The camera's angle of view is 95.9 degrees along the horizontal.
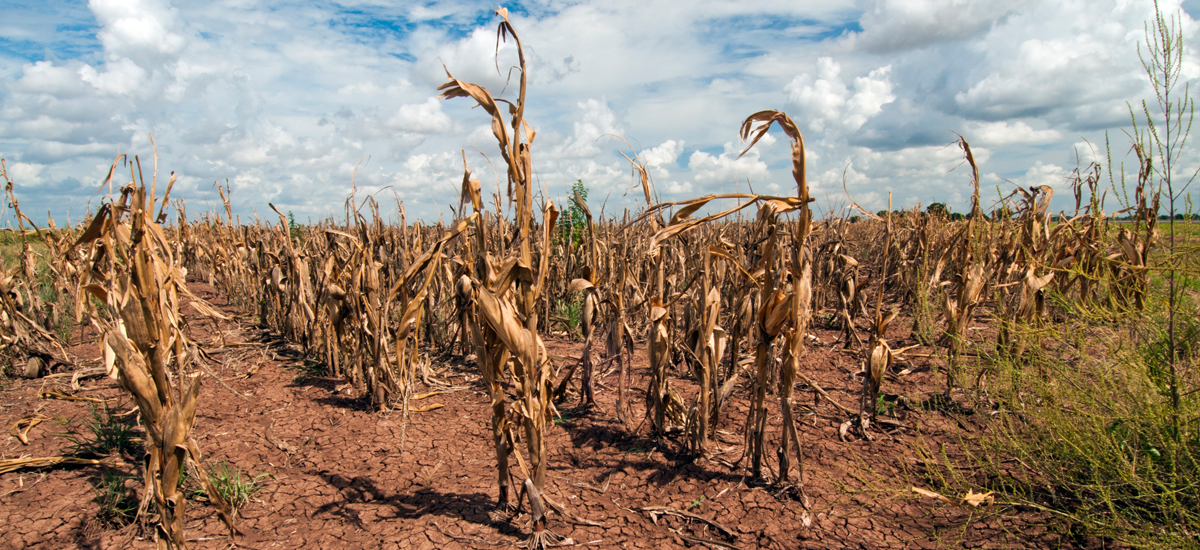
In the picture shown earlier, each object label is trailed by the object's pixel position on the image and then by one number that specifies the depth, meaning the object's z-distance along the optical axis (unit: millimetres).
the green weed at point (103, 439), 3084
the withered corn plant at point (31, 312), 4164
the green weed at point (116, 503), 2521
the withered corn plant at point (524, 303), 2014
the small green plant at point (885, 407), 3748
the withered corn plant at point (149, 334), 1711
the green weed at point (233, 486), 2693
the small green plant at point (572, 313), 5820
